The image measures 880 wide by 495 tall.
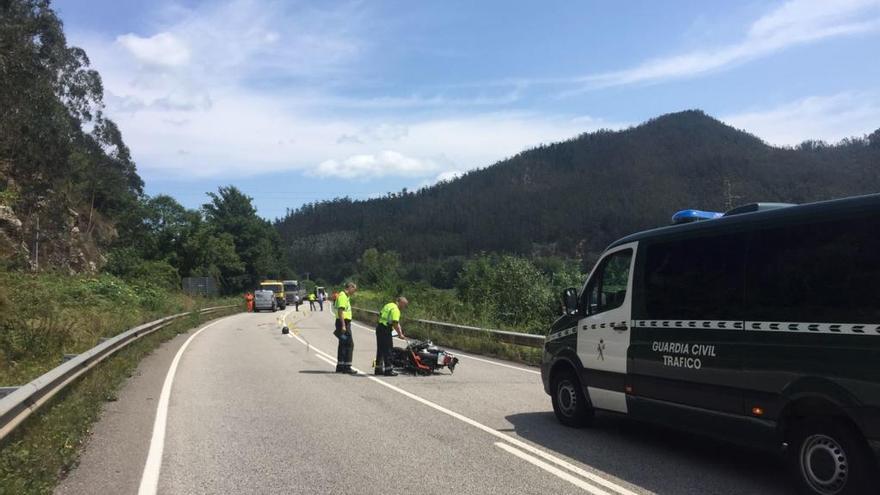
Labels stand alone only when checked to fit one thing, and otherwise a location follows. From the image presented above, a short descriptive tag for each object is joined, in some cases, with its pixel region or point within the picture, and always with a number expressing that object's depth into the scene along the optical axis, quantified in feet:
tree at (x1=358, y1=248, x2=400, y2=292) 152.87
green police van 16.30
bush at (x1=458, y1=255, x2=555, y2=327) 91.86
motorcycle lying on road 44.80
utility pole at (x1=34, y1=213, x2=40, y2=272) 153.11
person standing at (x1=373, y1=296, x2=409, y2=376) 43.52
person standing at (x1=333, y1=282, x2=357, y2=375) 45.50
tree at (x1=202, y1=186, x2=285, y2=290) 320.91
